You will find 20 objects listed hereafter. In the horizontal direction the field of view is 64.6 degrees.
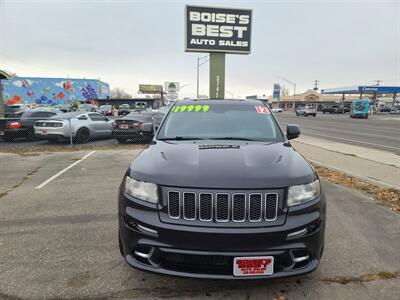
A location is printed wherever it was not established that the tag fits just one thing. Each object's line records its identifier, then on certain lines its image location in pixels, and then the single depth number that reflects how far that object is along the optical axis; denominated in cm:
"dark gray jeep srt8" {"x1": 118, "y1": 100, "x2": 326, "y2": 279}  242
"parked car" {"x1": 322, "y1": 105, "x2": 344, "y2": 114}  6500
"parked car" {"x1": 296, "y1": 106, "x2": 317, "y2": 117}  5219
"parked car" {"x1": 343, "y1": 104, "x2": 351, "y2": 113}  6731
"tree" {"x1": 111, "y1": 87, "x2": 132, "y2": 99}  13940
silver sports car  1326
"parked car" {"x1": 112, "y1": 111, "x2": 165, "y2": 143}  1370
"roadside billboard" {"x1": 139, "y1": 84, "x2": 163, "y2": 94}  10488
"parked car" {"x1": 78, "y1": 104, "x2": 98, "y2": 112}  3701
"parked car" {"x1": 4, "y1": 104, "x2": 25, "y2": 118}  2017
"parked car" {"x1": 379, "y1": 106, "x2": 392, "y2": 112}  7319
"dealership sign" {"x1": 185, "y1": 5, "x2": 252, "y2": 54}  2203
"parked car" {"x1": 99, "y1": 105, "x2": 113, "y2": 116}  4143
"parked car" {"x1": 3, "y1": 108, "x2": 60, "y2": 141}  1406
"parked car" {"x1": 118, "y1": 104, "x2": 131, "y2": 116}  4129
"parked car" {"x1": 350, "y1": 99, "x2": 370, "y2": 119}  4530
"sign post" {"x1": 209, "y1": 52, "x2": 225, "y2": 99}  2302
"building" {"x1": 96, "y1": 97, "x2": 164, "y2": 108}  6752
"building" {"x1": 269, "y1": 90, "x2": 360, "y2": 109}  11300
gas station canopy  6556
